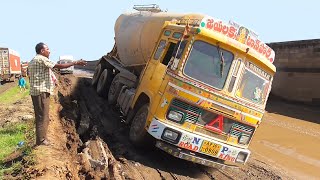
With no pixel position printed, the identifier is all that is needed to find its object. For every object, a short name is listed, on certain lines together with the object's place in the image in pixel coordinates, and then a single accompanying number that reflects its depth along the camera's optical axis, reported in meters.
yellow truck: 7.29
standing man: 6.00
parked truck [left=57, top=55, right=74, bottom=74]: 31.28
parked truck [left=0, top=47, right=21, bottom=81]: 32.47
